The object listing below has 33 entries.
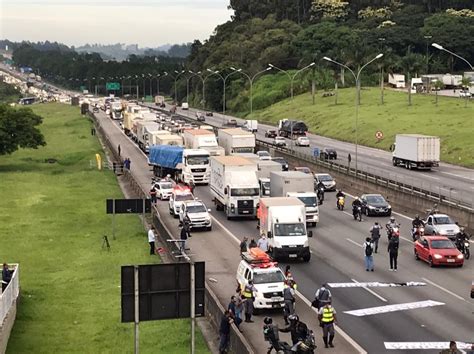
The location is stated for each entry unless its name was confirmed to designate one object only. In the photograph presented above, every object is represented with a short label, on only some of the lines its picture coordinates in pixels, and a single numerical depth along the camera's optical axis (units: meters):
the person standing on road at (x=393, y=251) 37.28
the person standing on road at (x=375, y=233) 40.03
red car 38.06
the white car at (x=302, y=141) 96.56
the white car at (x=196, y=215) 47.84
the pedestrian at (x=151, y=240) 42.19
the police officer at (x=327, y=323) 25.91
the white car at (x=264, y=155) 73.28
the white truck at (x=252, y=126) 117.87
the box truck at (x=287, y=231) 39.16
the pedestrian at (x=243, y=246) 38.01
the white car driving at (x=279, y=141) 95.49
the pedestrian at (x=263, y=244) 38.72
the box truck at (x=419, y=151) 71.00
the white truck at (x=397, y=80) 156.12
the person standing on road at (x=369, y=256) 36.91
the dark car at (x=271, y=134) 111.69
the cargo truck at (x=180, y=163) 67.25
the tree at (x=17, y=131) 90.88
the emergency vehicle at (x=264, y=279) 30.02
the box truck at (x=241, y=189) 52.00
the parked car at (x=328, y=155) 80.06
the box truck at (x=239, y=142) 74.50
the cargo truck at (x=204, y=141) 71.44
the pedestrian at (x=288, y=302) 28.38
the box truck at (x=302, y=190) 49.19
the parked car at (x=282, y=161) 71.51
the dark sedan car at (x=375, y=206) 52.78
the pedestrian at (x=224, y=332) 25.73
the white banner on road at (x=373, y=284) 34.72
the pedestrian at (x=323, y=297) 27.36
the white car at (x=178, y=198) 52.46
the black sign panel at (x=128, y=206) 45.47
